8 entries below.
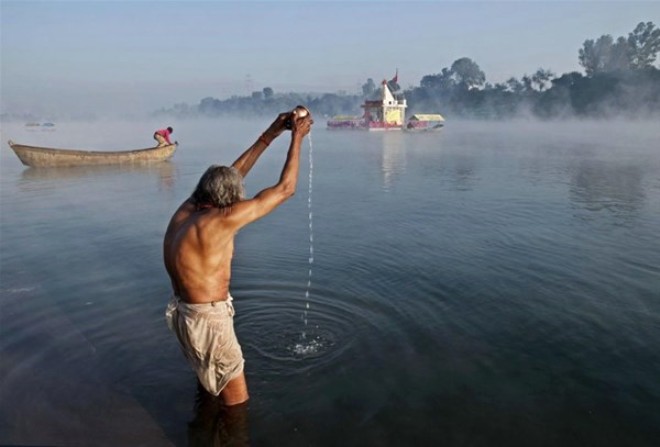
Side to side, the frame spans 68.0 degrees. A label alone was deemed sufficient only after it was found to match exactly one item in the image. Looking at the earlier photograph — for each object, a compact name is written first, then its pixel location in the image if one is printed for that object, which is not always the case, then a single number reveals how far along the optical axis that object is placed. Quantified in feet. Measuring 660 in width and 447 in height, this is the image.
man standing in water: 11.87
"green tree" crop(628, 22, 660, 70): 299.17
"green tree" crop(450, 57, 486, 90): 474.08
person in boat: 83.73
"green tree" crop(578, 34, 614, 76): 333.83
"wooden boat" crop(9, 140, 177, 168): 71.41
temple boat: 205.46
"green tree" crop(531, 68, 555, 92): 328.49
